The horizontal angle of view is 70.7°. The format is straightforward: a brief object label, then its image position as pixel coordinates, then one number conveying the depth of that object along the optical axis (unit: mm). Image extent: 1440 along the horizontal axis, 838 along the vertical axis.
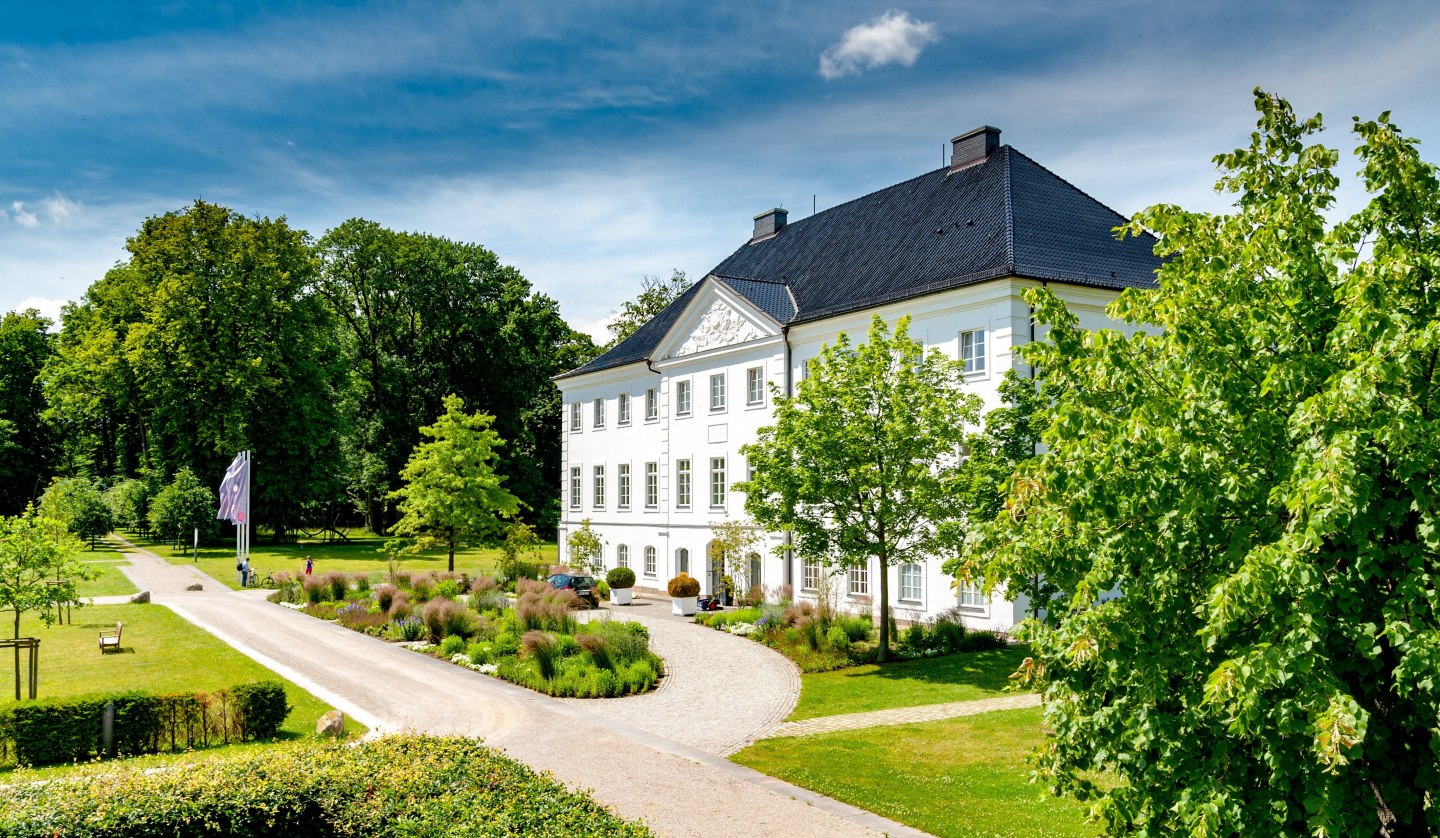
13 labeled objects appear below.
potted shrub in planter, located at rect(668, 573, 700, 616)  32000
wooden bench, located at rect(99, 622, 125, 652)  24000
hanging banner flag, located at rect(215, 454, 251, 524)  43312
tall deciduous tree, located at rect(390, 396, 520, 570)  37156
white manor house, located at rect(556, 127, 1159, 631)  26562
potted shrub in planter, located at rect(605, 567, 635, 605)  36325
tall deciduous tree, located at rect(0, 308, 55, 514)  68625
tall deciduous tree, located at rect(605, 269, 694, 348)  64500
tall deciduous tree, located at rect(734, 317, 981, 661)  22344
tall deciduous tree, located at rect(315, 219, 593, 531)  62406
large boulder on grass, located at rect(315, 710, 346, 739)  15523
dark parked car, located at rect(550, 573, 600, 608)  34156
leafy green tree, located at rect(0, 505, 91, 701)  16703
